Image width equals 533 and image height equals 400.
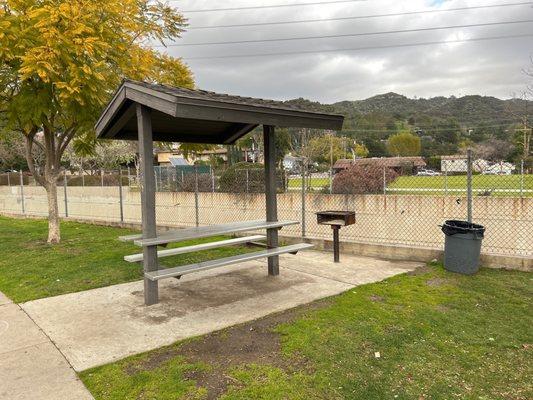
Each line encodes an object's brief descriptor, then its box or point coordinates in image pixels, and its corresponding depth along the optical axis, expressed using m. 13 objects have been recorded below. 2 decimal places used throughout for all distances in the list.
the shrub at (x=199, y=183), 16.20
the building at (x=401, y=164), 13.85
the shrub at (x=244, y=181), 14.61
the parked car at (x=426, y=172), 14.01
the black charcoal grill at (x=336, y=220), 7.25
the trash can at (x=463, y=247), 6.55
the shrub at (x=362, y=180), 14.32
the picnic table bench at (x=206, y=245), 5.10
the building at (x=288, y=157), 59.91
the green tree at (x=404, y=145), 81.00
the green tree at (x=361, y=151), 77.56
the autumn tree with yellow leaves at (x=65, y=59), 6.95
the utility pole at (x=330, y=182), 14.02
